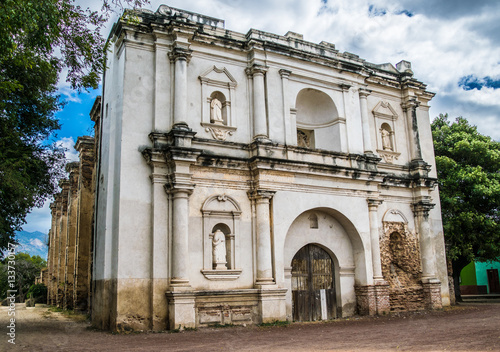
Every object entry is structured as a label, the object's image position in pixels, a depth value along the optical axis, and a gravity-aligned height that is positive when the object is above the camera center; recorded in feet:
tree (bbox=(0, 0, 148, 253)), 26.45 +14.31
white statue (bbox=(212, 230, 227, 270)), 44.60 +1.91
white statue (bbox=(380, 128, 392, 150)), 60.54 +16.32
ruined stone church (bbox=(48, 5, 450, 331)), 42.06 +8.63
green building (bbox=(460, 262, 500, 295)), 113.70 -4.22
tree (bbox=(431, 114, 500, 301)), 69.21 +9.88
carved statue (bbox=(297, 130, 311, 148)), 58.44 +16.02
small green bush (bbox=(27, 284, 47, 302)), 95.83 -3.56
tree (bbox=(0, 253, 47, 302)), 121.80 +0.26
